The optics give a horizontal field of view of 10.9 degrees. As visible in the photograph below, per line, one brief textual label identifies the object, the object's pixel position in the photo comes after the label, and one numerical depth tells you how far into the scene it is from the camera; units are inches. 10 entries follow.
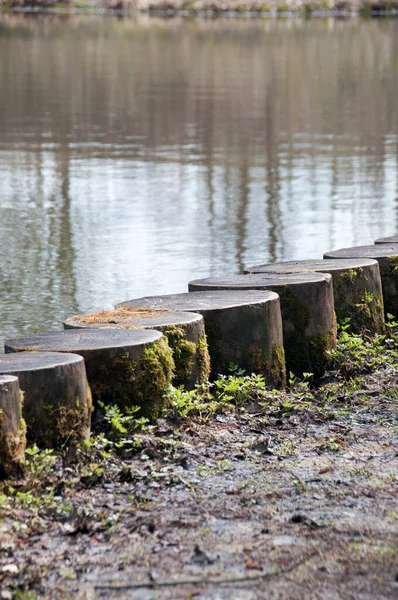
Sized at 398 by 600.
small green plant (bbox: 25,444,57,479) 319.8
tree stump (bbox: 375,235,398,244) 570.6
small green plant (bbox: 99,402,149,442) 352.8
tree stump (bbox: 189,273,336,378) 453.2
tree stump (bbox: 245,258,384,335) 487.1
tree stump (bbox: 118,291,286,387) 419.0
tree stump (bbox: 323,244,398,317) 524.9
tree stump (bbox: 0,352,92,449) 330.5
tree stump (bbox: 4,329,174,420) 360.0
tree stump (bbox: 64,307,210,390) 390.9
